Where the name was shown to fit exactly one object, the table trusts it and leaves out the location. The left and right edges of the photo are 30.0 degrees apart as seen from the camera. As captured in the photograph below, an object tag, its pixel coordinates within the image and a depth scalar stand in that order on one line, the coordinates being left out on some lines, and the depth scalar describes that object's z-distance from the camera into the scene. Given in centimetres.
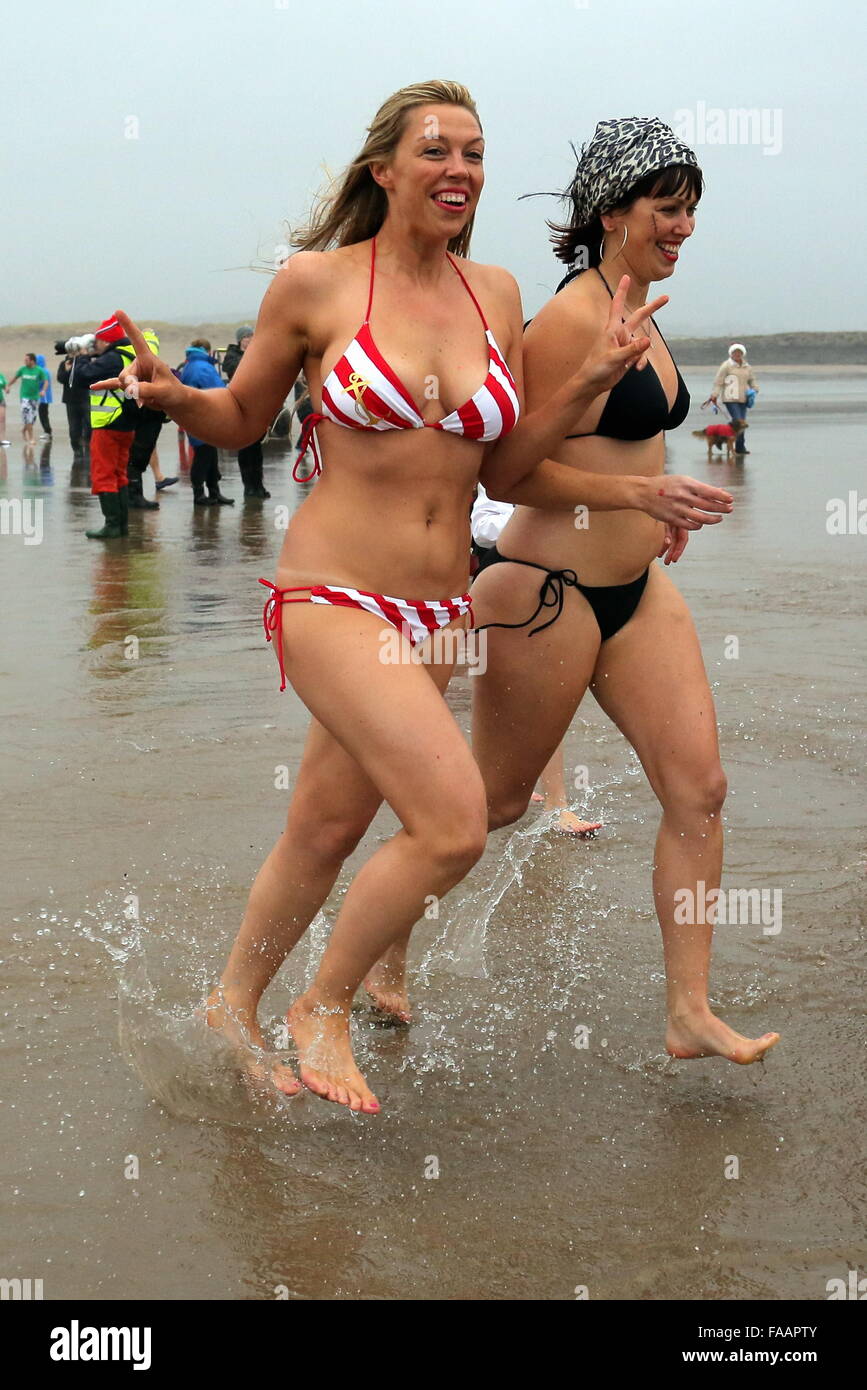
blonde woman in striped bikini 341
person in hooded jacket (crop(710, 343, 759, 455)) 2645
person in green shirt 3225
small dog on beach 2564
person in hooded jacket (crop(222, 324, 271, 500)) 1911
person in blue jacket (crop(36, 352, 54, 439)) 3433
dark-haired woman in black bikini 383
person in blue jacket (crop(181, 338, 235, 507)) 1734
